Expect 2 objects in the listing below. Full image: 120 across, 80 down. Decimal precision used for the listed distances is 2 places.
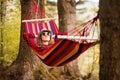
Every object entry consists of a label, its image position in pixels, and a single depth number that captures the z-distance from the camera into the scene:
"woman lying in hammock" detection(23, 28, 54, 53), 3.73
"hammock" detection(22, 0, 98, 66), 3.14
